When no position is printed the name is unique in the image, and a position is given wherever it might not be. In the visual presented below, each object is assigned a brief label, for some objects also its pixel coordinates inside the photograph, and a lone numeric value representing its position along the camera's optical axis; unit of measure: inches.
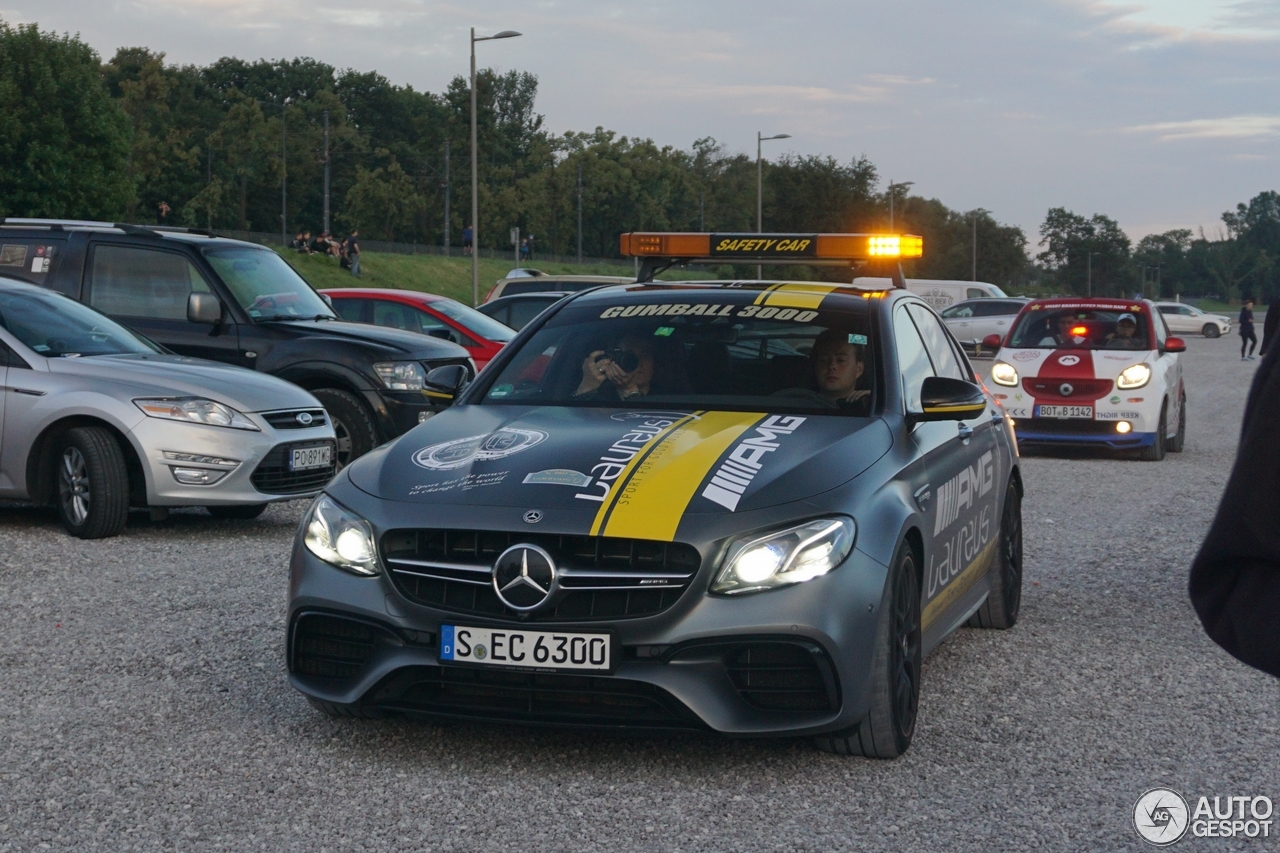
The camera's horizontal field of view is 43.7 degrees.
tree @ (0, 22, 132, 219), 2637.8
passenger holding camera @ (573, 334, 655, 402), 227.9
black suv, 465.4
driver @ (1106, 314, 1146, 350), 641.0
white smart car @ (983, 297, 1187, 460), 617.0
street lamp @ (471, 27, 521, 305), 1418.6
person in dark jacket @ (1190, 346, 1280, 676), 63.2
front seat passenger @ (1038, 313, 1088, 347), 646.5
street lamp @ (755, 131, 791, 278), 2185.2
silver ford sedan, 363.9
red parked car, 650.8
